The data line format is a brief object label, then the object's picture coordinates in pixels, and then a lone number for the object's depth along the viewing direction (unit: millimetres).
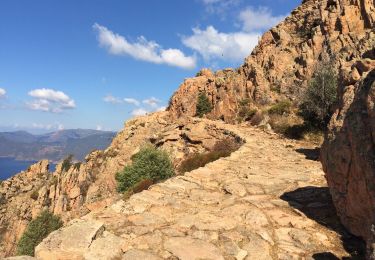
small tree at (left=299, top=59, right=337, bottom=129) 19094
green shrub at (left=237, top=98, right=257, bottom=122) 26459
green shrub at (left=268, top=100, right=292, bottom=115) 24111
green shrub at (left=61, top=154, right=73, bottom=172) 60288
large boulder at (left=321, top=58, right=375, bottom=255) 5305
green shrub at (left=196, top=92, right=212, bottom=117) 32969
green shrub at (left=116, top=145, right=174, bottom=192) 14961
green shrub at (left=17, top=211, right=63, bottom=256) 21155
